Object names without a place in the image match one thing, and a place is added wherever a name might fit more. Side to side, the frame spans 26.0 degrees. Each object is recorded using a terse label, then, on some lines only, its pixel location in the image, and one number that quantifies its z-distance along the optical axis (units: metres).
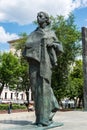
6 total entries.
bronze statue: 6.19
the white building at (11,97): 54.49
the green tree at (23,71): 27.87
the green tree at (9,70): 31.87
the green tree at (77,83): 27.15
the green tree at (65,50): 23.70
